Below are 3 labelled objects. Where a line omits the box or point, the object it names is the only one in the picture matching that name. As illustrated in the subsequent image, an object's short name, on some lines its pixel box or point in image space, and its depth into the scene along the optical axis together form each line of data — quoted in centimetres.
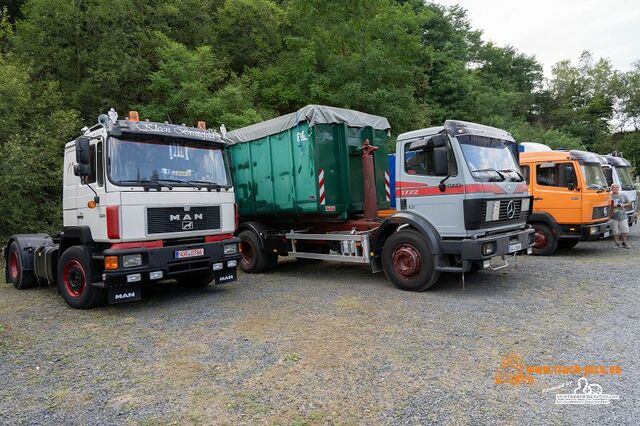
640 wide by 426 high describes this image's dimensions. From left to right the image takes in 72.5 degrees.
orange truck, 988
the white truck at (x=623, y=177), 1221
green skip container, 793
